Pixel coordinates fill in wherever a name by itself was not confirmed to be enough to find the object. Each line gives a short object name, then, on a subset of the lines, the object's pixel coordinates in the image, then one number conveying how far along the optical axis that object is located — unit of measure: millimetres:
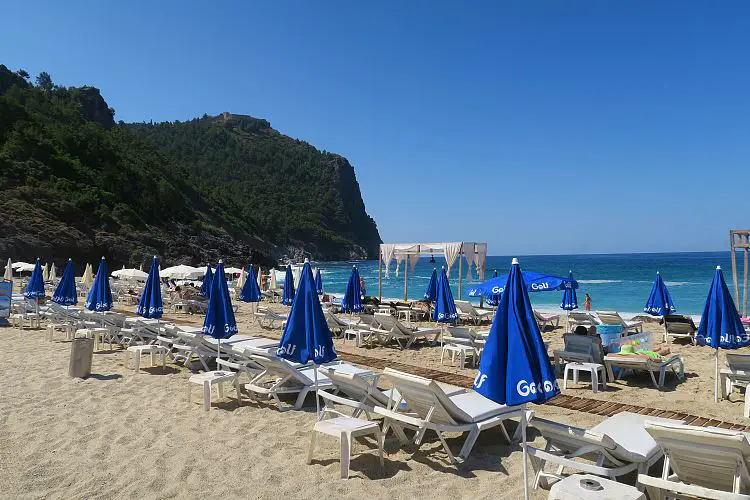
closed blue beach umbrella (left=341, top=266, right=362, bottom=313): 12223
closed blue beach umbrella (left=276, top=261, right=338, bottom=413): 5430
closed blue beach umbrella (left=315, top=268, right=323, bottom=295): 15923
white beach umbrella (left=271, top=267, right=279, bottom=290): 25091
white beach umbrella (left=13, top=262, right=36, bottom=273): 24369
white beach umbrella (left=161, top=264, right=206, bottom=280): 22114
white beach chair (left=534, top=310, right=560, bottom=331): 14745
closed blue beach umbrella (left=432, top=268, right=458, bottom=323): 11156
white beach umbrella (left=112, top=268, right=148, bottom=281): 22594
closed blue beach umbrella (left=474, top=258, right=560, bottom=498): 3467
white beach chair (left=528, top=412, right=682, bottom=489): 3648
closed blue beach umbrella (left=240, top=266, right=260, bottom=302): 14844
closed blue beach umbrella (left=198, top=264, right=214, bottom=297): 17309
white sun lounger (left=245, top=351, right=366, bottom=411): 6156
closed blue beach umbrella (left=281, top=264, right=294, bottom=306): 15984
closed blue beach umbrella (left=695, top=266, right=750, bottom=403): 6336
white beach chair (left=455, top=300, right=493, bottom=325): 15109
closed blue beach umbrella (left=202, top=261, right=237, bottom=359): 7027
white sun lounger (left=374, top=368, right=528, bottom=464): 4406
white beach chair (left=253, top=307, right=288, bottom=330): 13691
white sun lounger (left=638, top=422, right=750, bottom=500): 3139
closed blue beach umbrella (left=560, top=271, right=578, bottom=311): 13352
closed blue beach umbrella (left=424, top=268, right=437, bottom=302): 16109
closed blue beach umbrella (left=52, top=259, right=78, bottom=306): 11289
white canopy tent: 17000
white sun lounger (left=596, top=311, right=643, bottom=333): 12665
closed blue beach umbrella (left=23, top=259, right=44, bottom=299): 13297
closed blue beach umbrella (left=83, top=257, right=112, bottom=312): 9859
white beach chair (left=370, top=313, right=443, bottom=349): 10836
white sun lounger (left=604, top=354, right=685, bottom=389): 7523
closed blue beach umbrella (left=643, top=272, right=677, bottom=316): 13070
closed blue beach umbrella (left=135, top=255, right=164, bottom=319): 8734
